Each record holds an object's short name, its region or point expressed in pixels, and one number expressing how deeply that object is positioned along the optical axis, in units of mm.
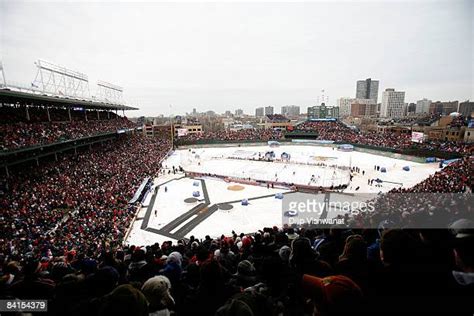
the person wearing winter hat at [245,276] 4188
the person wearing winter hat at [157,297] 2850
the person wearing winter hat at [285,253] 4953
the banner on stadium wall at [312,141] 64188
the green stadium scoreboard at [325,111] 101125
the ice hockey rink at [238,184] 20188
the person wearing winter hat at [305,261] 3285
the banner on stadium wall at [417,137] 44975
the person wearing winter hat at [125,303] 1914
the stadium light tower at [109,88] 51588
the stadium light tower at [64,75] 30088
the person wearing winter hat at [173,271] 4501
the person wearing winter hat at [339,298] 1907
